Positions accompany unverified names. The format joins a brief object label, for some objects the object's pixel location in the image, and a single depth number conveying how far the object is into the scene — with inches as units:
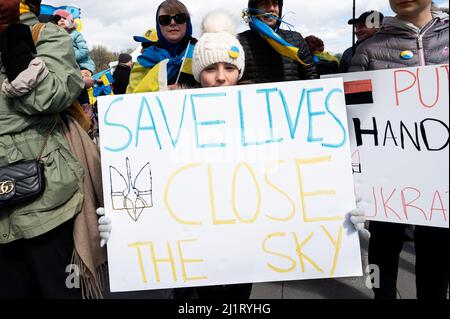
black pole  82.9
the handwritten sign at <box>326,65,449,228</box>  57.4
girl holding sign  64.1
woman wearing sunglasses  79.9
